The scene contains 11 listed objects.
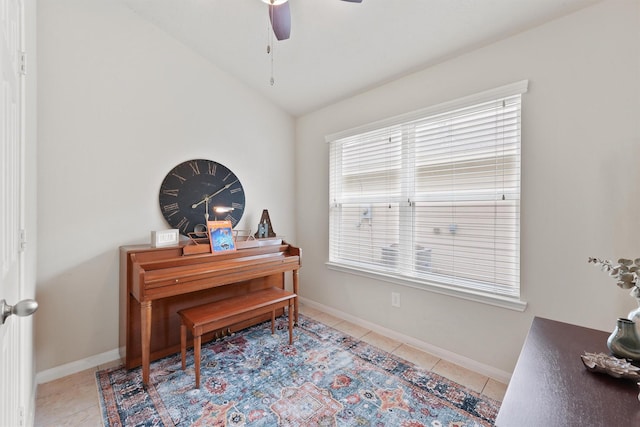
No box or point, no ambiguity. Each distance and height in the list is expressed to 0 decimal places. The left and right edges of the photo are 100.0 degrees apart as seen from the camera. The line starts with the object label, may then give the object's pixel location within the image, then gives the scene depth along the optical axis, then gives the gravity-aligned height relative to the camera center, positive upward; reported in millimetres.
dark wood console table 729 -562
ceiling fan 1613 +1207
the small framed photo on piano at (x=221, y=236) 2426 -229
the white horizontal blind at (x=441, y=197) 1968 +123
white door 804 +6
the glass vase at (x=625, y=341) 982 -489
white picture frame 2213 -221
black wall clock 2514 +162
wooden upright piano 1881 -556
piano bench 1928 -795
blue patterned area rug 1619 -1243
